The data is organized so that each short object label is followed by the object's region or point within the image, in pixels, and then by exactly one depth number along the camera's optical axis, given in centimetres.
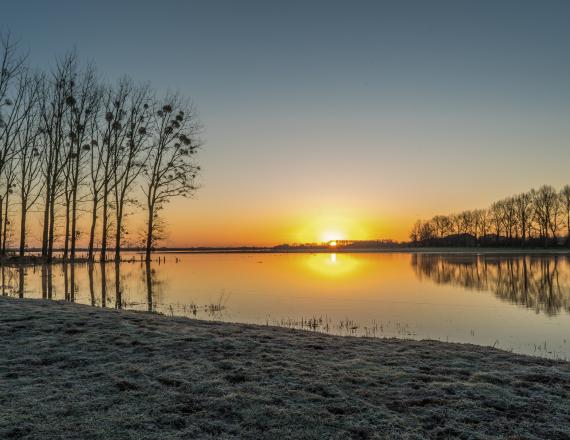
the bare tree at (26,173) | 3294
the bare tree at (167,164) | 3788
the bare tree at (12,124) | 2994
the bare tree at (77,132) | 3409
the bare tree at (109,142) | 3634
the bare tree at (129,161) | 3709
